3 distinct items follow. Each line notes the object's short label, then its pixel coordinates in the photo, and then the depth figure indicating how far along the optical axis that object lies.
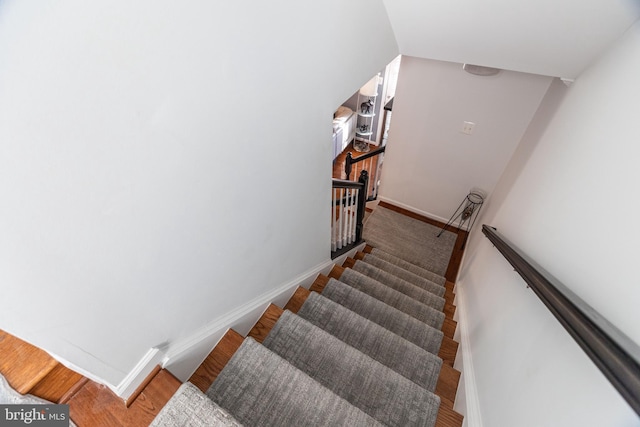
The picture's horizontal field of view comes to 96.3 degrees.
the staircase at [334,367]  1.12
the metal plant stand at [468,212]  3.39
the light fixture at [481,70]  2.64
